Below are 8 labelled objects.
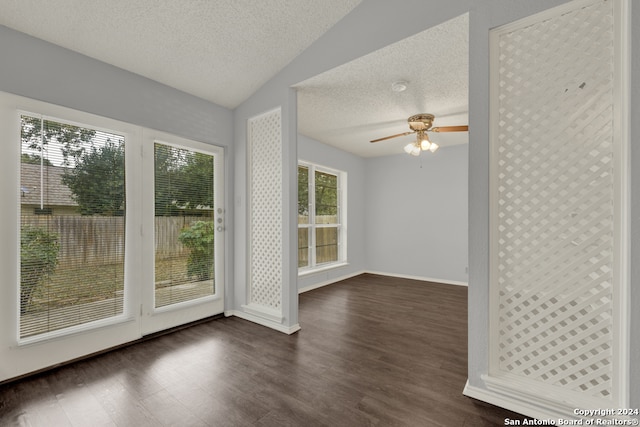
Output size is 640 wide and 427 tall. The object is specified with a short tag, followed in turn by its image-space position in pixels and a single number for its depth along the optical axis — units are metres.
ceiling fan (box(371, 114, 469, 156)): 3.33
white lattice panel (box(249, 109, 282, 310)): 3.06
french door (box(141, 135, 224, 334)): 2.81
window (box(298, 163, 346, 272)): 4.88
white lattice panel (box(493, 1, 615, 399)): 1.54
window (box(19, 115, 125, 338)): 2.10
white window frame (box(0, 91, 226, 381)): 1.99
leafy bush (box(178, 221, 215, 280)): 3.11
